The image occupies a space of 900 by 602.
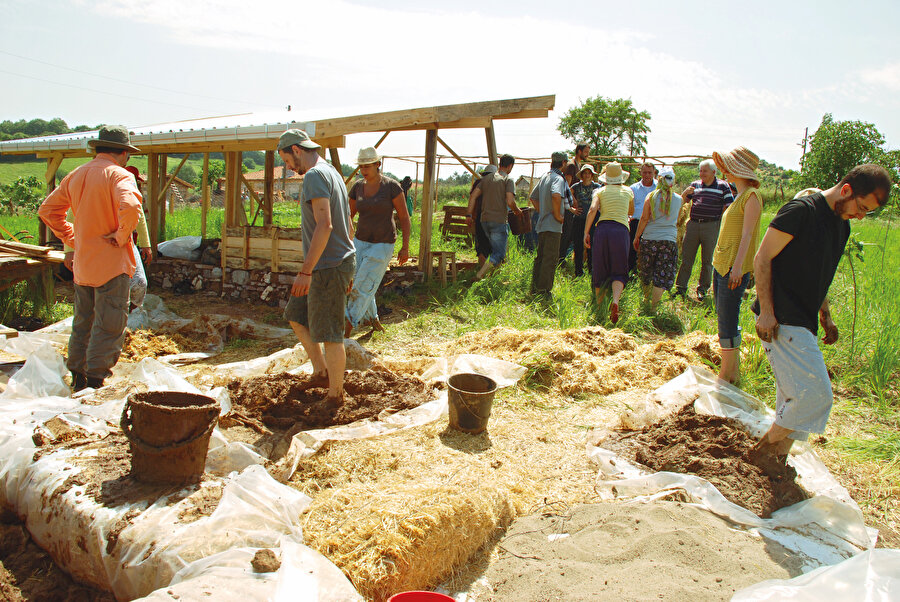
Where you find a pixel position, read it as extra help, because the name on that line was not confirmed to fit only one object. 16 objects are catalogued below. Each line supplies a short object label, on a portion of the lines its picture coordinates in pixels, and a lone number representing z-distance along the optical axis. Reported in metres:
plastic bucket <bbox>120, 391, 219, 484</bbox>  2.46
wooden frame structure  7.09
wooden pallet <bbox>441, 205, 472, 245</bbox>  10.97
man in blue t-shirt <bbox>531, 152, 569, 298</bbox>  7.16
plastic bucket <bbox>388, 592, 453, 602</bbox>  1.95
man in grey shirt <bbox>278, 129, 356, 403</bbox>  3.60
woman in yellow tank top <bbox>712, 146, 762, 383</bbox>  3.83
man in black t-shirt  2.87
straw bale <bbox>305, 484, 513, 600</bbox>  2.22
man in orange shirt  3.97
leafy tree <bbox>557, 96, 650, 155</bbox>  43.16
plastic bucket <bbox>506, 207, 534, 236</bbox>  9.36
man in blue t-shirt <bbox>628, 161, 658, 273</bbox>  7.51
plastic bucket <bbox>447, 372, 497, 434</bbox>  3.65
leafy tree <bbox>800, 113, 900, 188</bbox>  29.52
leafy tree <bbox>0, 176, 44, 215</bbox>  29.14
